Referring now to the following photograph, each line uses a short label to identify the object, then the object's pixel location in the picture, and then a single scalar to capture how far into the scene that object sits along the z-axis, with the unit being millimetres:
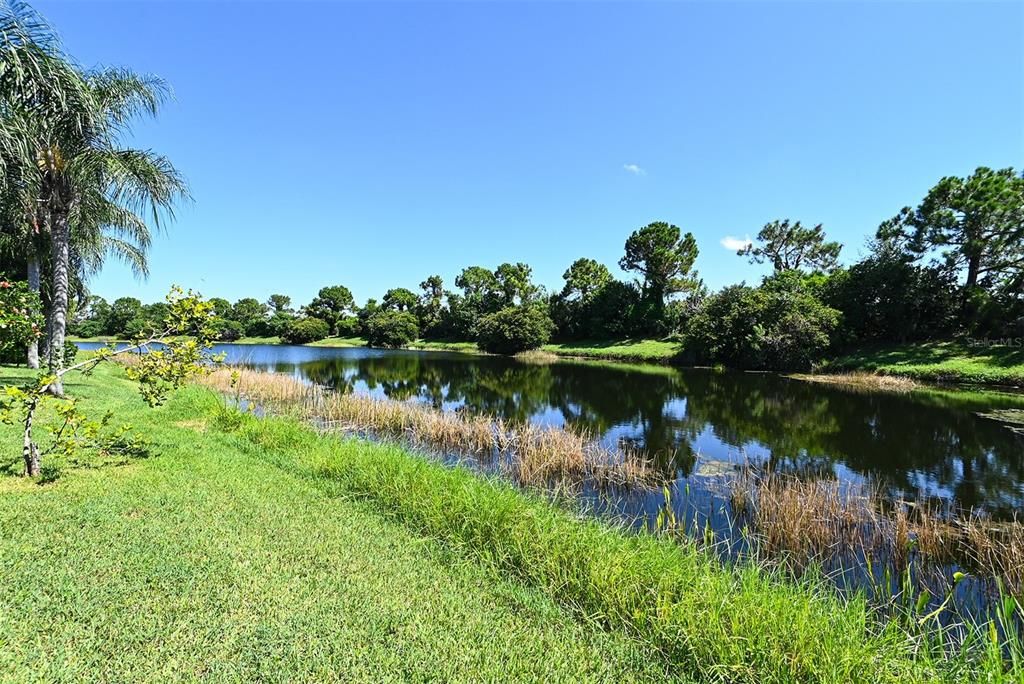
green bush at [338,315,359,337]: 89662
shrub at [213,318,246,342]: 92225
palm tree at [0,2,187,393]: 7414
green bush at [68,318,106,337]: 82919
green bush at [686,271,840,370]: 36938
